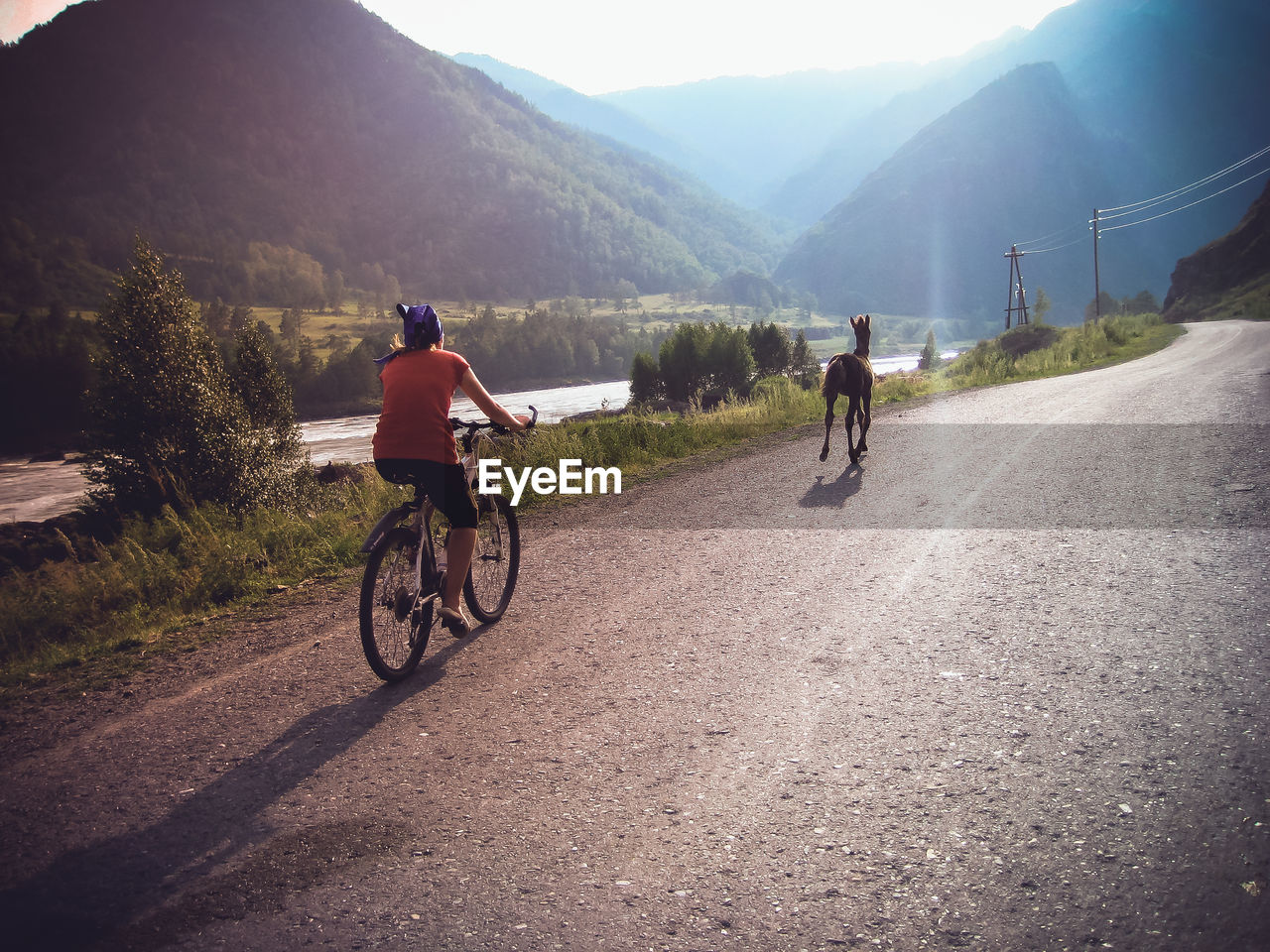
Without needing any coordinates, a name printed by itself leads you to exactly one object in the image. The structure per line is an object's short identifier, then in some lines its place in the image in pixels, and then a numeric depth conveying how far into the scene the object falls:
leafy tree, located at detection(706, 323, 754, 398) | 84.56
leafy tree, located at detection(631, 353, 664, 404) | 85.44
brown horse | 11.37
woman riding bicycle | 4.73
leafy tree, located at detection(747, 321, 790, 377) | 97.25
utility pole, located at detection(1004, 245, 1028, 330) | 62.95
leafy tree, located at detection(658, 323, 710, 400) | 84.88
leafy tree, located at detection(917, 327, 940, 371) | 89.29
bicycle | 4.50
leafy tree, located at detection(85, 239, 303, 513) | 30.88
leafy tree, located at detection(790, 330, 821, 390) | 98.61
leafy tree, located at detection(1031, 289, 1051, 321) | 61.28
